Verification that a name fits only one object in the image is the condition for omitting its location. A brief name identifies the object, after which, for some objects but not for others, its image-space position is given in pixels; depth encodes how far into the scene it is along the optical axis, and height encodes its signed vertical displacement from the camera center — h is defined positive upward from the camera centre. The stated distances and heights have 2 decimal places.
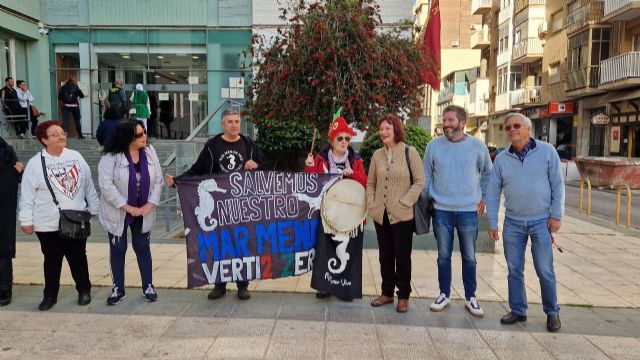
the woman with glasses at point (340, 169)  4.69 -0.31
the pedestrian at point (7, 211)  4.58 -0.72
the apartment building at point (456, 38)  60.77 +12.87
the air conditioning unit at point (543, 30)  33.88 +7.61
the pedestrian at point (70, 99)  13.26 +0.98
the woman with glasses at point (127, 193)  4.50 -0.53
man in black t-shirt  4.78 -0.20
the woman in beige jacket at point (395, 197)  4.33 -0.52
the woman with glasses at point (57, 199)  4.38 -0.59
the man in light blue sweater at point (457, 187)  4.29 -0.42
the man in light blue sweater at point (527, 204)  4.04 -0.53
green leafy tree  7.13 +1.02
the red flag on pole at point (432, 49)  8.09 +1.60
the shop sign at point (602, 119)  25.46 +1.12
